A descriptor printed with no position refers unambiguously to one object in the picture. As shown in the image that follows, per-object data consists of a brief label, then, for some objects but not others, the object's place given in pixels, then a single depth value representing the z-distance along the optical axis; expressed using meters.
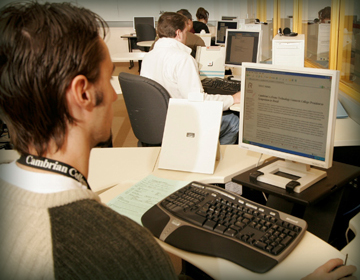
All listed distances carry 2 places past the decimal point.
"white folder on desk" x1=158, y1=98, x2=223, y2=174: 1.51
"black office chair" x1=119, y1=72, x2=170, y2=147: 2.12
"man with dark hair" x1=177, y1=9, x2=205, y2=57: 4.41
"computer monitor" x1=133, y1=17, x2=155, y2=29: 8.02
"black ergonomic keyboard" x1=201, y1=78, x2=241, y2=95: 3.09
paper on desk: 1.26
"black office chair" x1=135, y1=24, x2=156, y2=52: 7.15
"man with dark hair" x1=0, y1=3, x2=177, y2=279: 0.62
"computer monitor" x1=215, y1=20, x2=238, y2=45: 5.40
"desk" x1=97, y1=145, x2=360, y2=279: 0.96
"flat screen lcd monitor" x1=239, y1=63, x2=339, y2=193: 1.20
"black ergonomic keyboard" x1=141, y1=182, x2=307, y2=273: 1.00
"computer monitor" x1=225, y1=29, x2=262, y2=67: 3.25
